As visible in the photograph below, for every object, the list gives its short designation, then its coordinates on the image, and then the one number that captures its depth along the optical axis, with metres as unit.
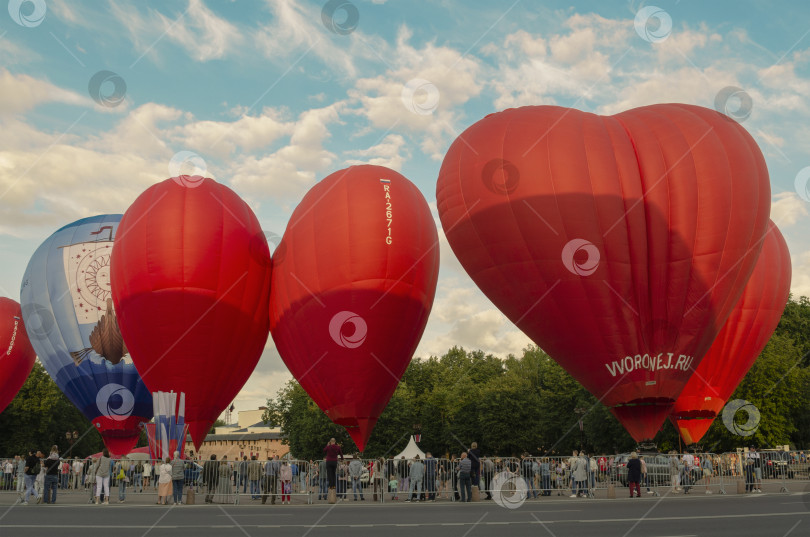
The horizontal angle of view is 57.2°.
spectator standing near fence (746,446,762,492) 24.70
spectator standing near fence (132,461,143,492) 30.89
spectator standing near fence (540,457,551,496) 25.45
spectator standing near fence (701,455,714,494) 25.39
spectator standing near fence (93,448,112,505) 21.61
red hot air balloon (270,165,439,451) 27.86
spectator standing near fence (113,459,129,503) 23.30
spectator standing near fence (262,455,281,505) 22.30
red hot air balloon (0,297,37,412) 44.09
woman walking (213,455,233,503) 21.84
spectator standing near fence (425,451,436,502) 23.05
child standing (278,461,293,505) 23.00
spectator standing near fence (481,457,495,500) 23.47
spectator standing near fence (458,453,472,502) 21.06
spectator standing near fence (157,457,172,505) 20.94
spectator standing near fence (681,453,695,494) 25.09
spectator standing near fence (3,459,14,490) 34.27
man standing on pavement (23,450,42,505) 21.03
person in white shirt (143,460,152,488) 28.48
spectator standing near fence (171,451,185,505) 20.62
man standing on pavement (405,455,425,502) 22.81
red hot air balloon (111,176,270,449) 29.55
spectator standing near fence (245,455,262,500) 22.09
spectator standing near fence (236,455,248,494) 21.95
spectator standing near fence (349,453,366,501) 23.68
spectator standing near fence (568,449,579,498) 24.34
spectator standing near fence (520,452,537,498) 23.92
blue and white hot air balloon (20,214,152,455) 36.31
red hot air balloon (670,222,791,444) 31.66
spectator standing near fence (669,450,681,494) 25.33
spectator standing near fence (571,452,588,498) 24.11
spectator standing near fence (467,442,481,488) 21.88
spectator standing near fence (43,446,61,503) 21.11
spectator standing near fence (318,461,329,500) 22.90
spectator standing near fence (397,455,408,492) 25.21
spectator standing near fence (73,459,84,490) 30.70
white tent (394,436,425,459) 40.70
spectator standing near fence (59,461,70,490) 29.44
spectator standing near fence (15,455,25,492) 27.49
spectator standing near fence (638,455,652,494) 24.82
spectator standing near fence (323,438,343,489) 22.41
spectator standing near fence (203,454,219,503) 21.77
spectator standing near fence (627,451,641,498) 22.52
